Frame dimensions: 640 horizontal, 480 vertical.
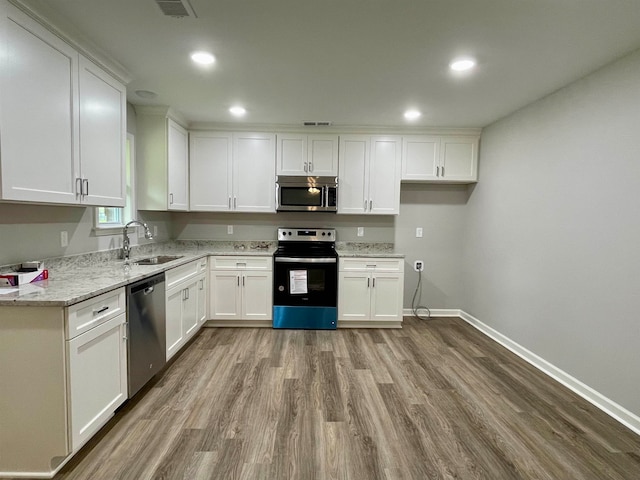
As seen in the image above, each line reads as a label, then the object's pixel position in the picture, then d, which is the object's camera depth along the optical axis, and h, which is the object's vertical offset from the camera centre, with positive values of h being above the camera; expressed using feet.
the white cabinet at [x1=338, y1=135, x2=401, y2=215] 12.71 +2.22
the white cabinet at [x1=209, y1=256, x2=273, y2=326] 12.04 -2.37
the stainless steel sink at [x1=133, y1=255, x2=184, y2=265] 9.69 -1.10
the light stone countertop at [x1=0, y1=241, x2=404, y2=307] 5.13 -1.10
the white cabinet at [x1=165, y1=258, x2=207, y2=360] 8.74 -2.39
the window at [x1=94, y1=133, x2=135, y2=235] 8.94 +0.37
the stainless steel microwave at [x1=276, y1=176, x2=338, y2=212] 12.48 +1.37
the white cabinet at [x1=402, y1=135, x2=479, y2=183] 12.73 +2.96
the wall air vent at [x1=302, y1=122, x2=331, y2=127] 12.00 +4.02
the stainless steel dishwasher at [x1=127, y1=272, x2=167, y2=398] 6.85 -2.47
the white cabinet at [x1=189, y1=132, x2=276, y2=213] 12.62 +2.24
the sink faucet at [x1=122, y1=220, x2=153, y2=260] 9.49 -0.62
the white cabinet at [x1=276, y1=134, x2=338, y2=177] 12.62 +2.94
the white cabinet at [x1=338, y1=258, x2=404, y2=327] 12.19 -2.37
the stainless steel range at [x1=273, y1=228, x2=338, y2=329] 11.85 -2.39
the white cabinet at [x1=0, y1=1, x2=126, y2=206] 5.14 +2.03
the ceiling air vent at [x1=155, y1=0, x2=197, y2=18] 5.32 +3.80
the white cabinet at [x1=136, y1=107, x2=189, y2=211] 10.75 +2.36
